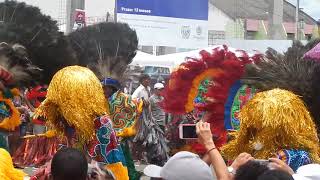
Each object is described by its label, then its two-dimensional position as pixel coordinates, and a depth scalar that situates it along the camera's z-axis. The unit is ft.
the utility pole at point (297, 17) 84.28
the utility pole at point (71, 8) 53.83
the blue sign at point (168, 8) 50.39
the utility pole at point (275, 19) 67.51
